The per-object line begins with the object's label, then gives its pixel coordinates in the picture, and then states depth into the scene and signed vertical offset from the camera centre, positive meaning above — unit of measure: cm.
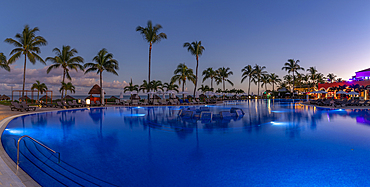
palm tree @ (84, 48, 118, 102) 2498 +496
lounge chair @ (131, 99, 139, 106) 2443 -52
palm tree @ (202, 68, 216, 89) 3988 +559
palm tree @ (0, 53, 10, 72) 1846 +391
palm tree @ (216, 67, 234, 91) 4456 +598
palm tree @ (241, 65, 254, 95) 4702 +687
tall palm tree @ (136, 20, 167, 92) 2612 +963
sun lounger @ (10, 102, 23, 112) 1571 -73
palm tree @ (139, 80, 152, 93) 3283 +228
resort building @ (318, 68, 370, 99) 2917 +236
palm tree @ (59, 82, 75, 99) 3447 +260
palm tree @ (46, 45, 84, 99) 2555 +563
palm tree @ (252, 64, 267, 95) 4747 +719
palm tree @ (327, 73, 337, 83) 6952 +848
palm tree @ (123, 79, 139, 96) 3819 +223
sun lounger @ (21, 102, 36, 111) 1562 -73
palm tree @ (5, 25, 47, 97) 2128 +664
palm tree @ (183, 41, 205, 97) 2997 +844
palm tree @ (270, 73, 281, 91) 5776 +627
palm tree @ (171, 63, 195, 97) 3488 +477
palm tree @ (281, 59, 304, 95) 4444 +812
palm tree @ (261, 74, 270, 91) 5121 +572
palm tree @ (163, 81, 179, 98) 3516 +245
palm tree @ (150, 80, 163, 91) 3283 +264
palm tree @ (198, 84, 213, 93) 4281 +241
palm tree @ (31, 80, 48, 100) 3620 +263
